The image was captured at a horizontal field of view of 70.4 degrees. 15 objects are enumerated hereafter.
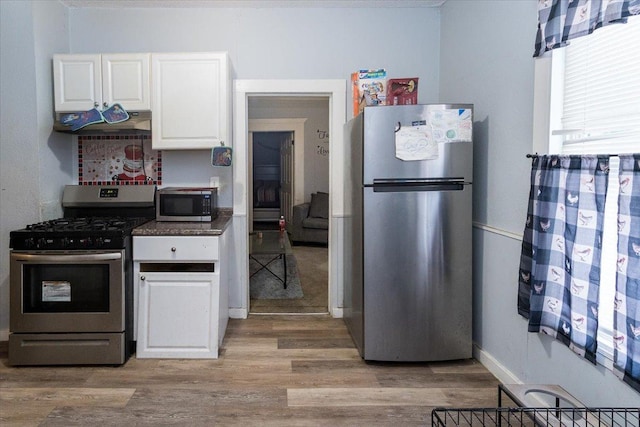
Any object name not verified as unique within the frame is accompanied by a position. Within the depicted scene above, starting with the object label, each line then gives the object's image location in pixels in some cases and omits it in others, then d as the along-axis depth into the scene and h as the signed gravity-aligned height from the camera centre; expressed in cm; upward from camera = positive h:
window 168 +34
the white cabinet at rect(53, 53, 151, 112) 318 +72
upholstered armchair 723 -59
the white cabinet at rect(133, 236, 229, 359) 288 -75
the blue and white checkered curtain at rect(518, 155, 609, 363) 178 -27
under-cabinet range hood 320 +41
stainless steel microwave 324 -16
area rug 454 -109
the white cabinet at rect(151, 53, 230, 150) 318 +59
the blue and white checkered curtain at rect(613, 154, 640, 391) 155 -31
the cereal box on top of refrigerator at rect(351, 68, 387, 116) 319 +69
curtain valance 158 +65
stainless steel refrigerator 270 -28
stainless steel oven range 274 -69
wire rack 126 -88
